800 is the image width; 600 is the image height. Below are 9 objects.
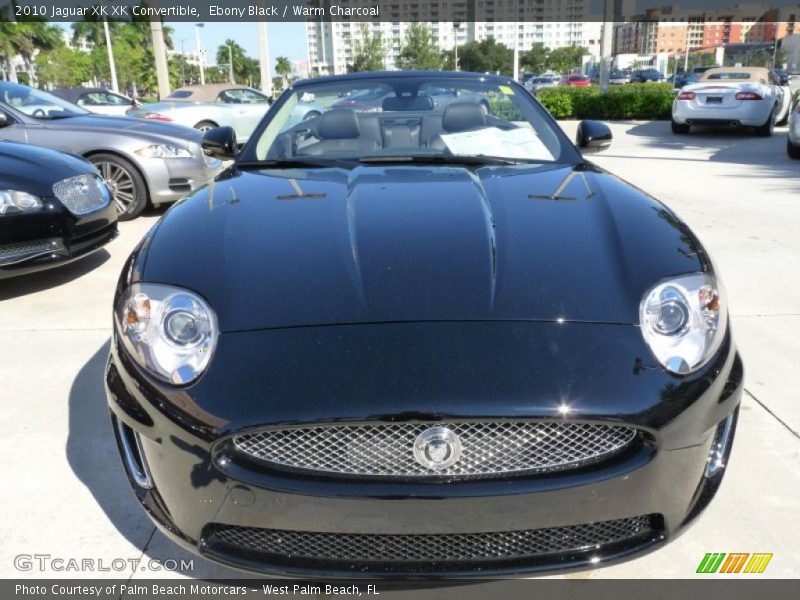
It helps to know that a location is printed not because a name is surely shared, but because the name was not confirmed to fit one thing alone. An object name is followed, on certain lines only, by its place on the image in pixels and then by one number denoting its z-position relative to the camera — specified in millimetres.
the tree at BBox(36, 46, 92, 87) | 48562
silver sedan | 6406
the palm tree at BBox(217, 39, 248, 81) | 99812
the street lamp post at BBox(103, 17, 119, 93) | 39894
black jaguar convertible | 1539
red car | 46816
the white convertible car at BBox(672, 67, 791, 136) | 12625
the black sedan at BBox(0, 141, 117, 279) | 4207
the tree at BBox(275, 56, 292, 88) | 116906
